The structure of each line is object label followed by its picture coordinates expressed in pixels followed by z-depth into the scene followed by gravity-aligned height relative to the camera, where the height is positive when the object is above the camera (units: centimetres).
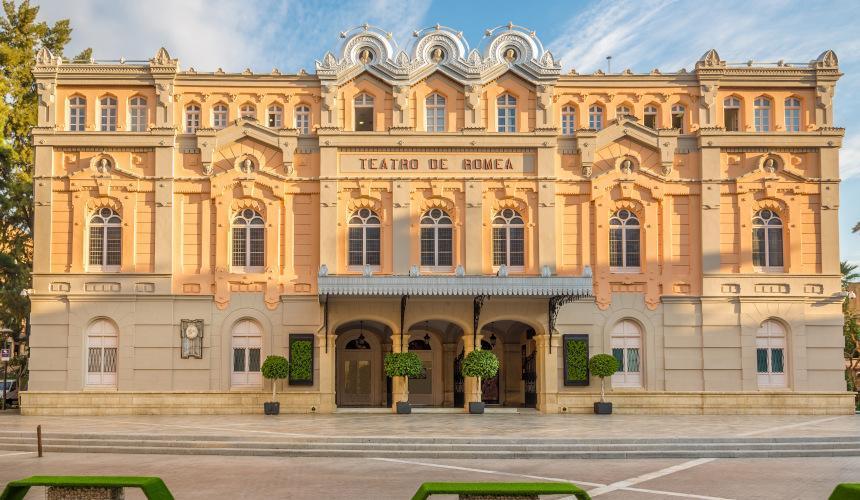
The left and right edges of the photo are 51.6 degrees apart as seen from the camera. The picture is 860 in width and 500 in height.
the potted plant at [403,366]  3159 -173
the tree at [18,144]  3653 +746
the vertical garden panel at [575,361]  3259 -162
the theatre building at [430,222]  3259 +356
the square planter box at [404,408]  3172 -322
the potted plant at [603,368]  3180 -183
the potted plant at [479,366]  3120 -171
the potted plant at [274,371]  3147 -187
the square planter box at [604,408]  3186 -328
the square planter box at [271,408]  3162 -319
